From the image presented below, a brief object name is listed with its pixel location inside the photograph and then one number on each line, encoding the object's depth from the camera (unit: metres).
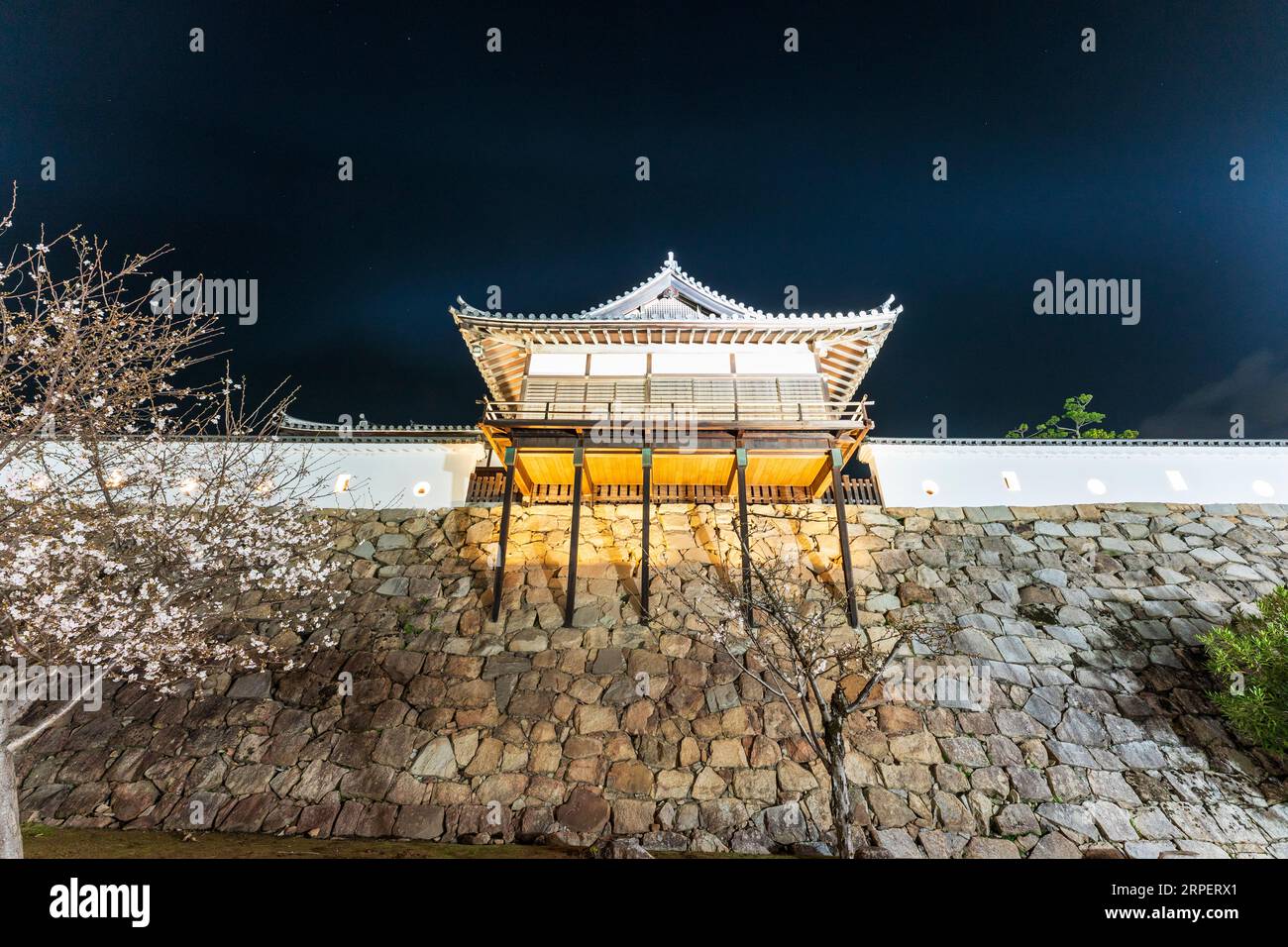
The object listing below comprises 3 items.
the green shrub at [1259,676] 7.78
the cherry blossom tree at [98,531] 5.31
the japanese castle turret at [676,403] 11.74
